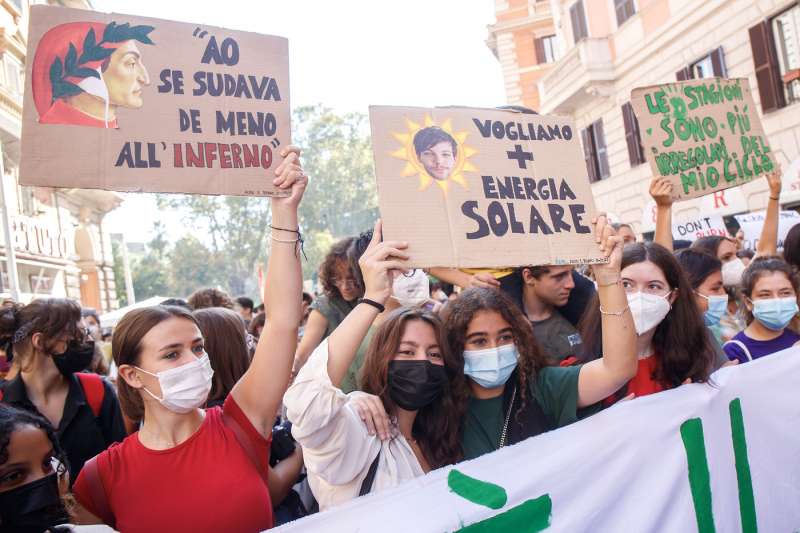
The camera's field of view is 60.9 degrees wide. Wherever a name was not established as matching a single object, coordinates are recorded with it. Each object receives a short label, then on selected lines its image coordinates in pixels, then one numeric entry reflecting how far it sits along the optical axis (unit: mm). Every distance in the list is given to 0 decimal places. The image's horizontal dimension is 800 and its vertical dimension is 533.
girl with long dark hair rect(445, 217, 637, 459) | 2346
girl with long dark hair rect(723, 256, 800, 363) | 3324
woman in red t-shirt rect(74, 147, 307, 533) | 1962
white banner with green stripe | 1914
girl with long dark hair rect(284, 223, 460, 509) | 1991
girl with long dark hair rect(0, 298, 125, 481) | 2895
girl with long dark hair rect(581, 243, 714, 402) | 2715
